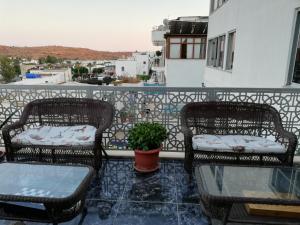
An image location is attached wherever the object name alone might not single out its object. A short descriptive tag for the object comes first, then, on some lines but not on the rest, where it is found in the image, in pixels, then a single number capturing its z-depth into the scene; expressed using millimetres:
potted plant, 2490
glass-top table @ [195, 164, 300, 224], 1355
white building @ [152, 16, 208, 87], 15016
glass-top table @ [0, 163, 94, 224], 1396
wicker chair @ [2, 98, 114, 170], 2324
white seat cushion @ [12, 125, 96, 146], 2322
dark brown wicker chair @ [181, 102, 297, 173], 2525
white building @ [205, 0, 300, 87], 3510
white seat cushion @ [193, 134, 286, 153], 2189
